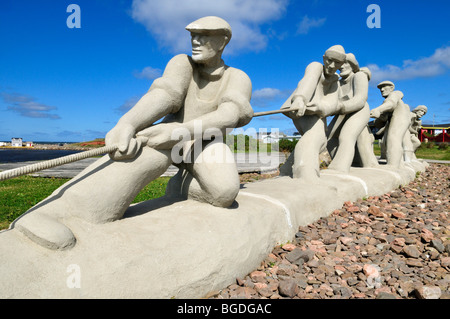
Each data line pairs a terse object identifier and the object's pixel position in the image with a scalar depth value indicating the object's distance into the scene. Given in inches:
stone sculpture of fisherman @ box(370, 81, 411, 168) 251.8
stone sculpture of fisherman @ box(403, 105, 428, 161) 382.9
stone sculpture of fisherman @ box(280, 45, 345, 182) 162.6
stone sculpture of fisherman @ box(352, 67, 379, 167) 230.1
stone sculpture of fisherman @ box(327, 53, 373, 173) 195.3
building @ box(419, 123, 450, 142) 1003.3
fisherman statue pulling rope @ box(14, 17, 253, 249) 81.4
